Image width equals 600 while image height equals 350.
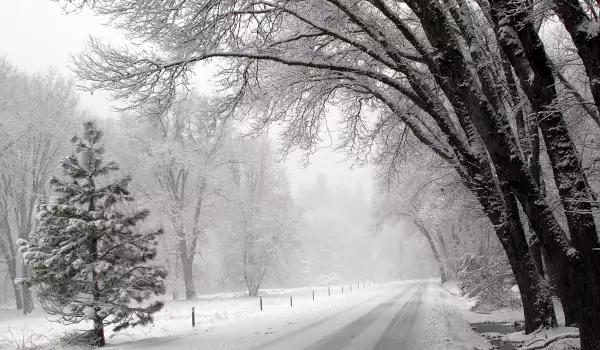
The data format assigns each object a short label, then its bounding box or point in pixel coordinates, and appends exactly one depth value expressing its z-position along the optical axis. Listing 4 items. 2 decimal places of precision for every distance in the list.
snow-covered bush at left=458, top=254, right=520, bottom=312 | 16.45
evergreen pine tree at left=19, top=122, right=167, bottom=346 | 10.28
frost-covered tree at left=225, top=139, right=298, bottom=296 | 30.84
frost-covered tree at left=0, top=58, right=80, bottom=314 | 23.12
